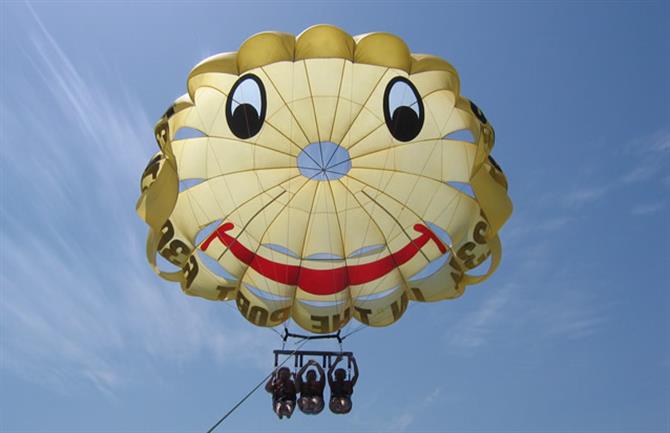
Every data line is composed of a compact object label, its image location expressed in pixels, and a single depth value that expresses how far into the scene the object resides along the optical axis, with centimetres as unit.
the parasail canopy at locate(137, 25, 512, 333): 934
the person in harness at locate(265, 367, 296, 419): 1035
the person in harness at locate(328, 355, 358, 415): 1041
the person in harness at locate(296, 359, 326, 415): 1035
